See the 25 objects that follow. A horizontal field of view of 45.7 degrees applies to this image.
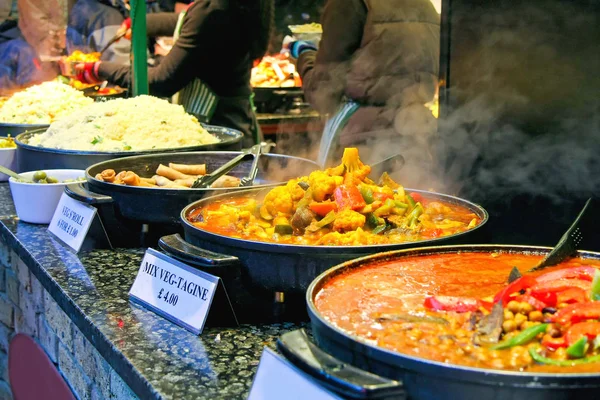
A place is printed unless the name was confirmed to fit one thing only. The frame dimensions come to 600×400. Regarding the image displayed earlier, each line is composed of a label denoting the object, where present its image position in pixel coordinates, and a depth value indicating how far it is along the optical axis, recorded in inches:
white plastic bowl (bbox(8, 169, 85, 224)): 99.6
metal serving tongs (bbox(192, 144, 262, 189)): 87.4
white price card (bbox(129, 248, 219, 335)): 61.4
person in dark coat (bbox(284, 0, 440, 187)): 153.9
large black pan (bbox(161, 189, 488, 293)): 56.6
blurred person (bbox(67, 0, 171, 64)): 296.4
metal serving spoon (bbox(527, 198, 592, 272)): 52.7
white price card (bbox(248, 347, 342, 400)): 38.8
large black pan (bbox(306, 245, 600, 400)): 33.2
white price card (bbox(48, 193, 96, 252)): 86.7
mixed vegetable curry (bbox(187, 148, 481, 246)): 64.2
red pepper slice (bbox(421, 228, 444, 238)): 64.0
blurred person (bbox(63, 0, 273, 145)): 178.2
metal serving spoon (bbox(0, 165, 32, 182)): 103.1
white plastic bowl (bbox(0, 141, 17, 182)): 131.6
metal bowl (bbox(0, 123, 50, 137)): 141.4
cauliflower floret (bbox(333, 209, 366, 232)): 63.8
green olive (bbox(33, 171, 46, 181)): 103.3
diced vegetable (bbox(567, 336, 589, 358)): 36.7
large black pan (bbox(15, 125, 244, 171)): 106.5
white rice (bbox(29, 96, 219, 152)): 110.7
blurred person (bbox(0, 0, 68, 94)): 286.7
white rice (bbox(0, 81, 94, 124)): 149.1
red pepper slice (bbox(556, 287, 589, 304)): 43.3
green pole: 136.4
